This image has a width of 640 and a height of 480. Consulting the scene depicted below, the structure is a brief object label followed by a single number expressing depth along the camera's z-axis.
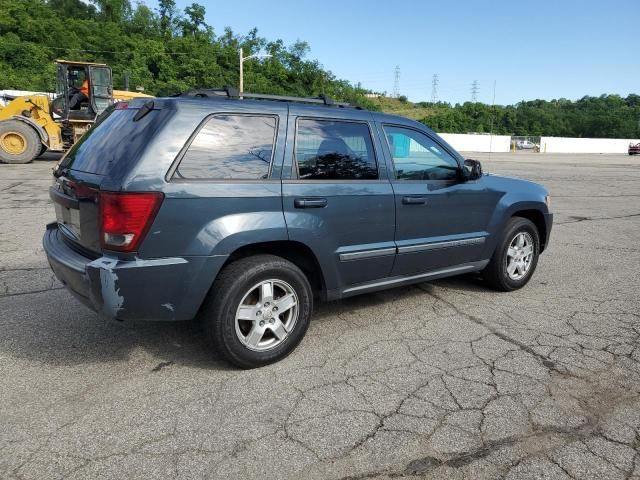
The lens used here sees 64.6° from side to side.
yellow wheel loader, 16.55
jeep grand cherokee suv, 3.04
